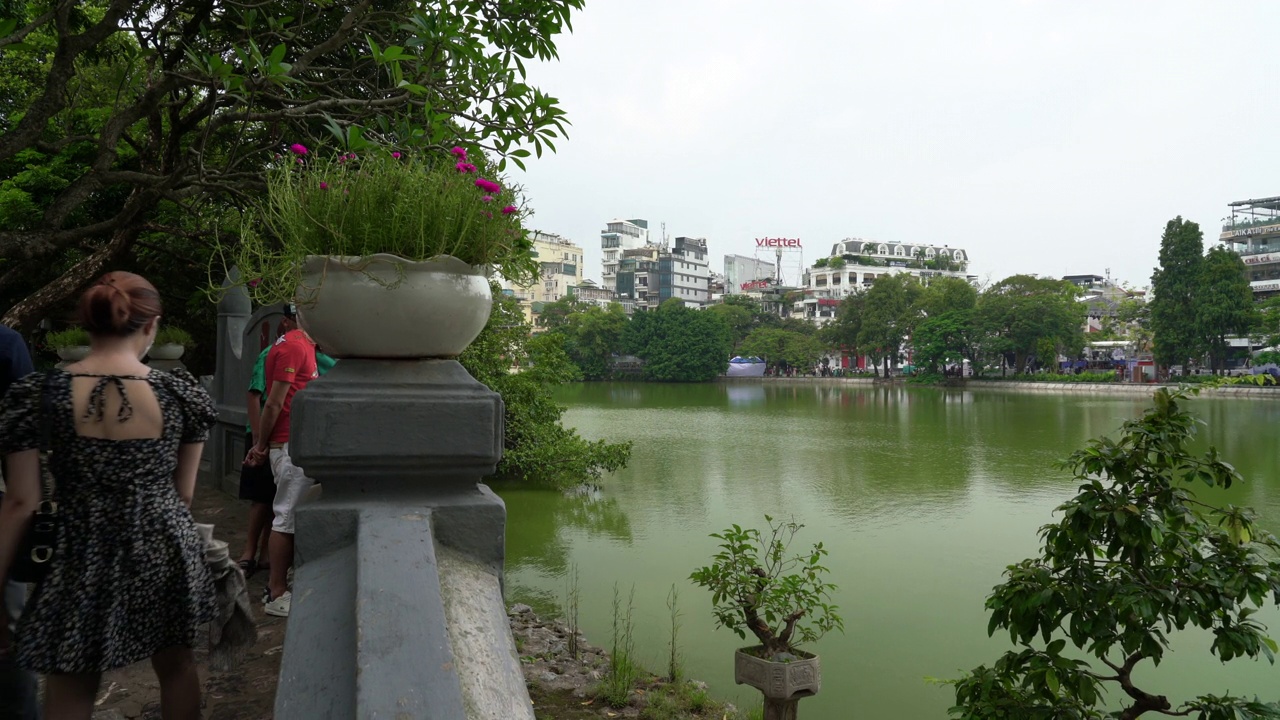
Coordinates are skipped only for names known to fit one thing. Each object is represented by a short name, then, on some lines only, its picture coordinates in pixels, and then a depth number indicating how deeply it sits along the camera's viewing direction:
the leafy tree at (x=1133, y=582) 2.22
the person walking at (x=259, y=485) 3.14
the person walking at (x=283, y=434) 2.84
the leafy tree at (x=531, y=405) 8.97
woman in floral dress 1.45
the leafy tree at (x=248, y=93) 3.73
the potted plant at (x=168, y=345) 6.05
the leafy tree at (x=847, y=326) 46.28
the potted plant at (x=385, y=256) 1.50
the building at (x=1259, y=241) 47.03
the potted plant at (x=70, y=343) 5.61
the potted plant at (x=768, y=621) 3.37
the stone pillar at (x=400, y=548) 1.14
